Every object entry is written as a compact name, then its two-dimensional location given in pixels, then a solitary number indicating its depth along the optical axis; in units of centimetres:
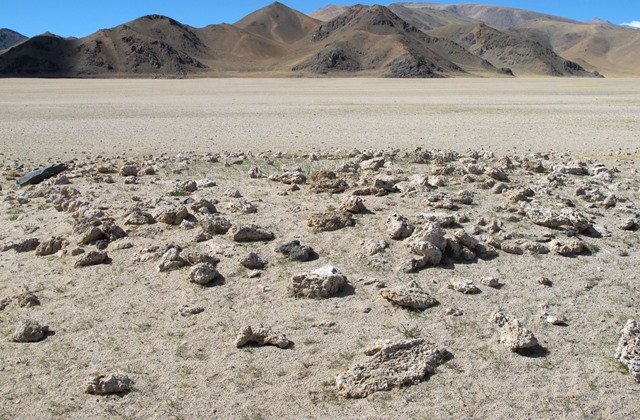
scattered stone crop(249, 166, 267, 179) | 996
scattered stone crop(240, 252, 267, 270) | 612
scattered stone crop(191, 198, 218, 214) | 766
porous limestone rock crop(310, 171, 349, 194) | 865
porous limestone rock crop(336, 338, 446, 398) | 420
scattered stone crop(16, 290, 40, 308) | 552
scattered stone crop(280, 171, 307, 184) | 926
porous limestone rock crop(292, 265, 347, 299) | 552
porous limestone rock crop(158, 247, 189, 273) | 614
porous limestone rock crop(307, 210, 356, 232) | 696
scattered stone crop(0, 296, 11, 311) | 555
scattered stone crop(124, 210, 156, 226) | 736
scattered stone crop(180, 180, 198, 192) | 904
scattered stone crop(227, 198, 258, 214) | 780
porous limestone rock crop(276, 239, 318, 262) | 627
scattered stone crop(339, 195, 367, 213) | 741
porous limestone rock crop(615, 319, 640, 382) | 424
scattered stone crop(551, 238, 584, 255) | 625
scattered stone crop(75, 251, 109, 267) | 636
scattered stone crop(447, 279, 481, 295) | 550
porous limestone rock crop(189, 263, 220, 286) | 580
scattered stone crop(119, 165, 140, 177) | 1041
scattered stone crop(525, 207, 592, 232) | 679
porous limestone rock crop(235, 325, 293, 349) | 475
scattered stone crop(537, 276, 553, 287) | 564
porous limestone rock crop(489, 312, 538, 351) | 454
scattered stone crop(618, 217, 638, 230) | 691
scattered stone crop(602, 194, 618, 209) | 779
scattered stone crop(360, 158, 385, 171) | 1030
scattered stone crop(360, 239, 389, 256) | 629
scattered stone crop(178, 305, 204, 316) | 532
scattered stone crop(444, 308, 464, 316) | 516
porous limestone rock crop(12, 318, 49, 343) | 495
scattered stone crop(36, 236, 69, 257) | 674
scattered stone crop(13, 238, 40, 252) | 687
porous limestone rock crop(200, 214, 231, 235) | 698
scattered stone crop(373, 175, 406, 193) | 839
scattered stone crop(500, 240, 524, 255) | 630
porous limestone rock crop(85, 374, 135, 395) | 423
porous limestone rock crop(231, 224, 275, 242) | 675
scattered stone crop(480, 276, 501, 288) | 562
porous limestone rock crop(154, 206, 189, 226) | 734
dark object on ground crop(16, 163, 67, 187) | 1034
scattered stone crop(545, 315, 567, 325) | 498
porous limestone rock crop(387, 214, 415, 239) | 659
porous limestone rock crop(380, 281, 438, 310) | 526
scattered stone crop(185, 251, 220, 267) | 616
